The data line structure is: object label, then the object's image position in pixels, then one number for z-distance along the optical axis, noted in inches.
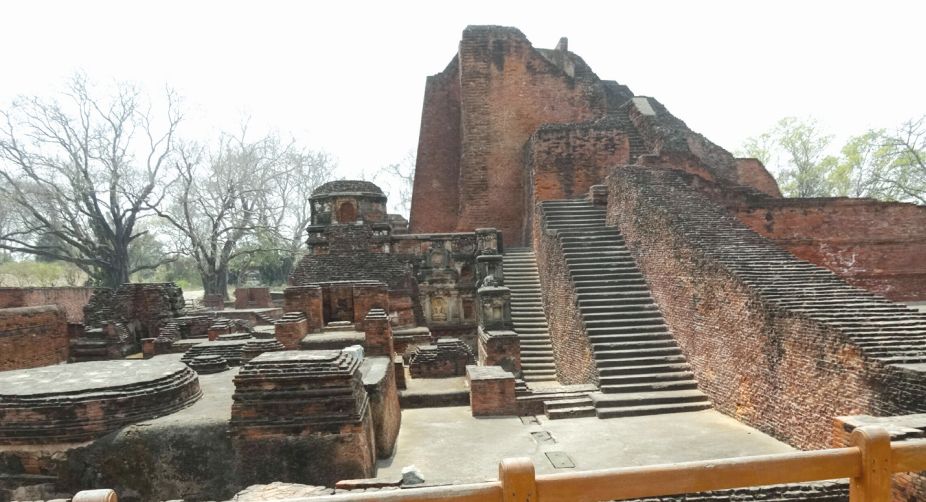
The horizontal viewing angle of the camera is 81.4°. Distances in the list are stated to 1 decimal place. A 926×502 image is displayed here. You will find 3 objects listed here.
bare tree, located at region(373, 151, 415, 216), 1606.8
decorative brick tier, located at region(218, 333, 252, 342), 395.2
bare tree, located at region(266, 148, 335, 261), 1139.9
